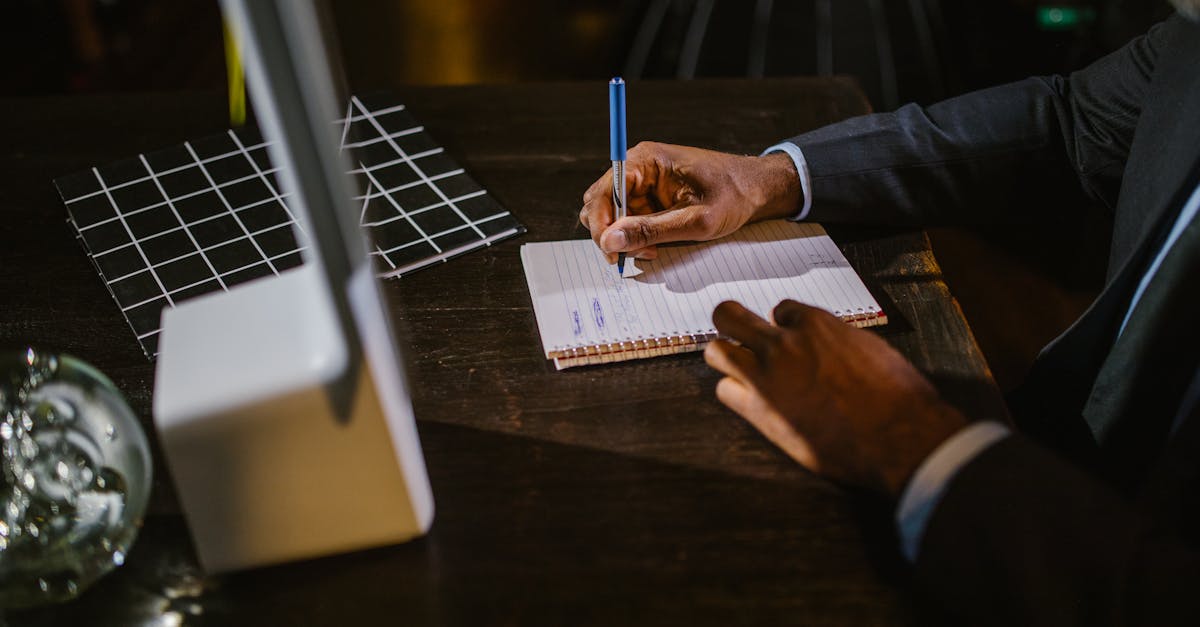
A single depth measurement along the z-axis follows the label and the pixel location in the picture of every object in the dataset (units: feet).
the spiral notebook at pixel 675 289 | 2.97
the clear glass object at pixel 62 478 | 2.23
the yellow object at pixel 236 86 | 3.64
